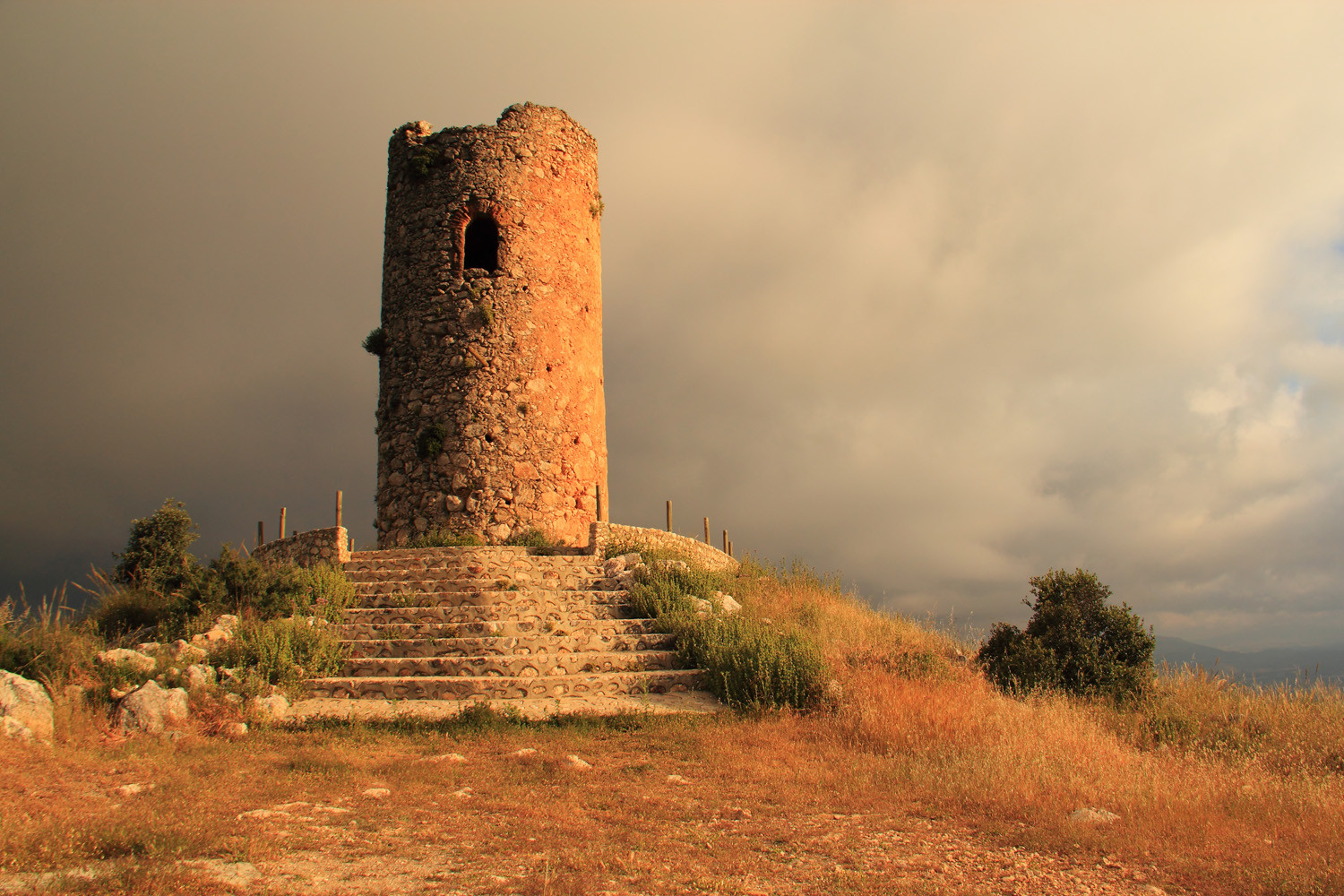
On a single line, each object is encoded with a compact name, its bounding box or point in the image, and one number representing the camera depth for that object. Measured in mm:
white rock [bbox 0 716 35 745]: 6355
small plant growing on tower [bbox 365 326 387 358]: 18797
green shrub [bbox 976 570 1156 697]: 10992
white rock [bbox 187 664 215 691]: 8320
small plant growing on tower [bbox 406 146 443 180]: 18609
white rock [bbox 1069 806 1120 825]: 5605
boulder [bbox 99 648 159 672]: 8539
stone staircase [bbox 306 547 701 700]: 9438
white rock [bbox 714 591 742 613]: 12109
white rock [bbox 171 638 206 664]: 9117
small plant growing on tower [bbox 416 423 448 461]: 17219
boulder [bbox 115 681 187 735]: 7355
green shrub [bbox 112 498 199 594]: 15594
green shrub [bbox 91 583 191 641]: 10984
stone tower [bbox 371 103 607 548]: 17219
